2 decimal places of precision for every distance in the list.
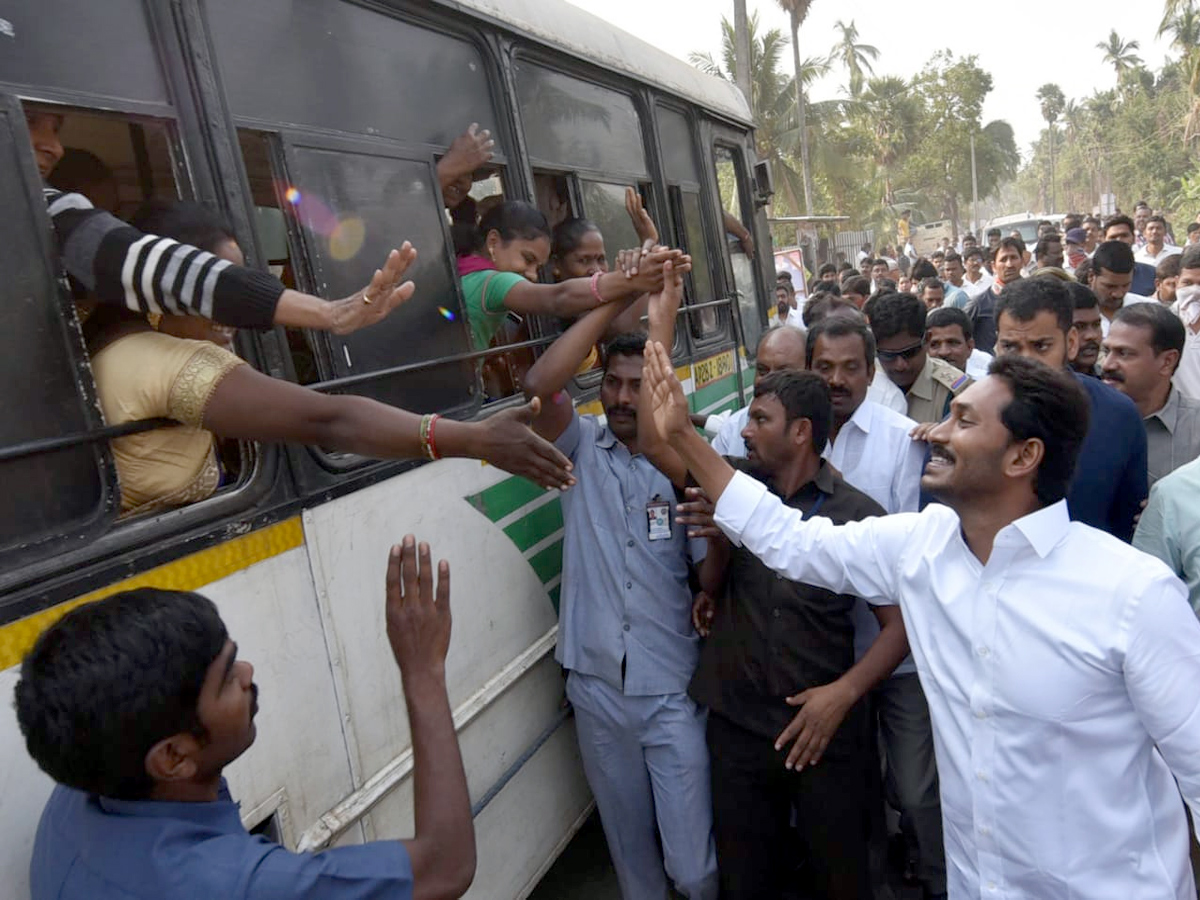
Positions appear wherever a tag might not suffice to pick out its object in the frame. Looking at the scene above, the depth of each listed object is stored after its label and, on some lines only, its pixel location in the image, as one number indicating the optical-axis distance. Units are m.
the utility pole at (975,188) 44.00
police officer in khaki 3.65
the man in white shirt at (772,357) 3.24
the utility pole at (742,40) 17.83
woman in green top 2.46
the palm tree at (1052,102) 74.25
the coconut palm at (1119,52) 64.44
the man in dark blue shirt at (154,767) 1.14
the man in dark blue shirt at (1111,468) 2.76
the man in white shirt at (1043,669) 1.65
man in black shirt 2.50
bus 1.52
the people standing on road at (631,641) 2.78
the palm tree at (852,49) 38.72
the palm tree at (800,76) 26.88
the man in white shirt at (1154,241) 9.19
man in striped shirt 1.50
